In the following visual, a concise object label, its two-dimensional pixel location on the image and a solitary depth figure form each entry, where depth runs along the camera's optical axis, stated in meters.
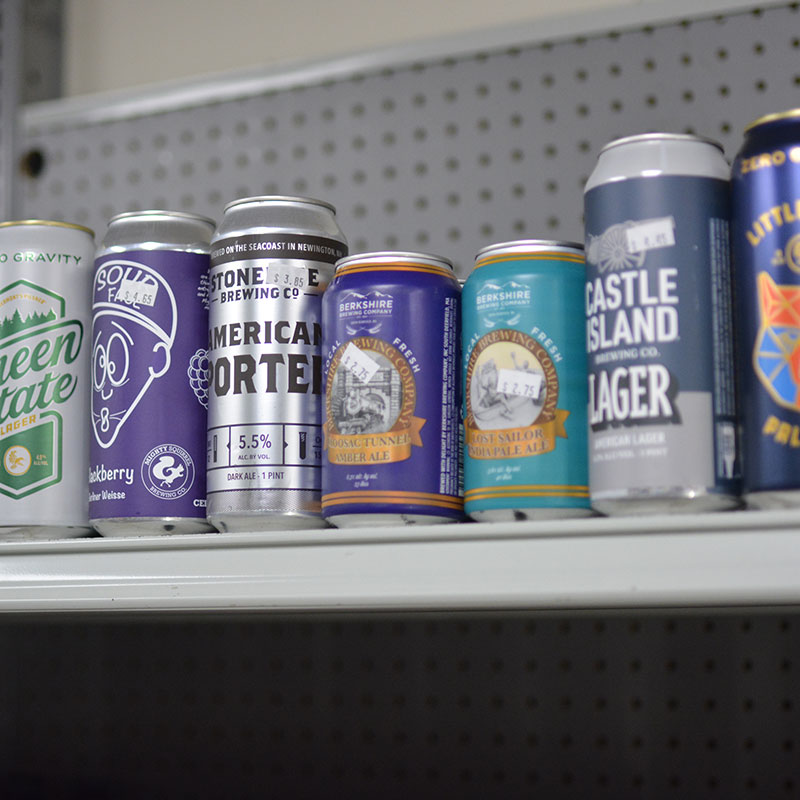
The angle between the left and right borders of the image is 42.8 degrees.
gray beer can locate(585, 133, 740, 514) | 0.65
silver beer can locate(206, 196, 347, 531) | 0.79
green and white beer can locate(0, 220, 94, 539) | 0.86
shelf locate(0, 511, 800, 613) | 0.61
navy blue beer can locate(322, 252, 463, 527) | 0.73
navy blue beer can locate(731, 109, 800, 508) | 0.63
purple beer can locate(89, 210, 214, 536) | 0.82
